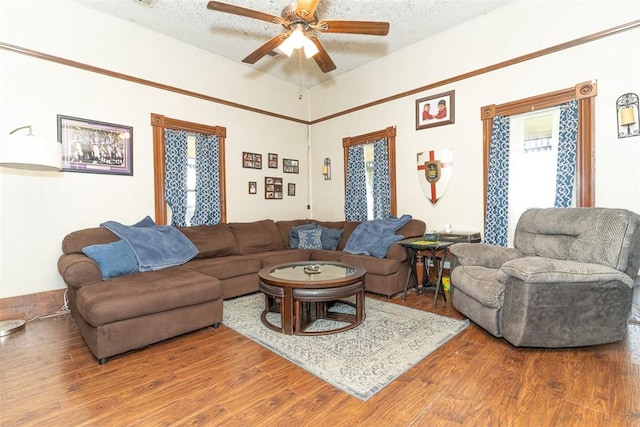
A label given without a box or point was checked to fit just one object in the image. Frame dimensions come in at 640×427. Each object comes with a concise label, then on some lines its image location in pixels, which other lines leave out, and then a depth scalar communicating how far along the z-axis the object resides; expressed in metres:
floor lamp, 2.62
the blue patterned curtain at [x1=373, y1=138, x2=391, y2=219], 4.84
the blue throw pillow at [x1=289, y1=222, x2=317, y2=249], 4.89
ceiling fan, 2.48
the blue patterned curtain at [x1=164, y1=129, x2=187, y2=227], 4.21
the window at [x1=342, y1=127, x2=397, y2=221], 4.81
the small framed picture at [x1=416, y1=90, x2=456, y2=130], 4.13
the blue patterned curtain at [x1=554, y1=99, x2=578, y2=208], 3.20
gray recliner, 2.26
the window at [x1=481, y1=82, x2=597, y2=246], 3.16
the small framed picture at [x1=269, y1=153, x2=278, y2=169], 5.43
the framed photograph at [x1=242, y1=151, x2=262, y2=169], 5.07
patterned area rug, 2.04
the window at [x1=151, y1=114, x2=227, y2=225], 4.15
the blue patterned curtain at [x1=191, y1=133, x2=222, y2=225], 4.53
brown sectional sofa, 2.31
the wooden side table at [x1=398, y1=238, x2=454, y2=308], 3.47
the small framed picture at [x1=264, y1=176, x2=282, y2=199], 5.38
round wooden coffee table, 2.67
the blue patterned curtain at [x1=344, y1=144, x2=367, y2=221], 5.19
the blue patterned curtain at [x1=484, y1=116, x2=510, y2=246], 3.66
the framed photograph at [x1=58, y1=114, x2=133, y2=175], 3.43
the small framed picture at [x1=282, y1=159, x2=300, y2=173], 5.64
